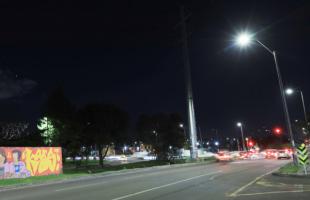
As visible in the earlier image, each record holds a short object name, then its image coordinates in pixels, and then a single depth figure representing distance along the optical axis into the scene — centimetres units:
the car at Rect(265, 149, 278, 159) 6116
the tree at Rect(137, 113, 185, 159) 6956
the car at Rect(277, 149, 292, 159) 5197
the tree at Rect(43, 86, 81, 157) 5056
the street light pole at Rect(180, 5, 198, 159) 5394
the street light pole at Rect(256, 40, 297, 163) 2633
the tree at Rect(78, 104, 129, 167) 5697
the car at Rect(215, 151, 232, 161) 5591
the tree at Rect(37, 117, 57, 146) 5019
